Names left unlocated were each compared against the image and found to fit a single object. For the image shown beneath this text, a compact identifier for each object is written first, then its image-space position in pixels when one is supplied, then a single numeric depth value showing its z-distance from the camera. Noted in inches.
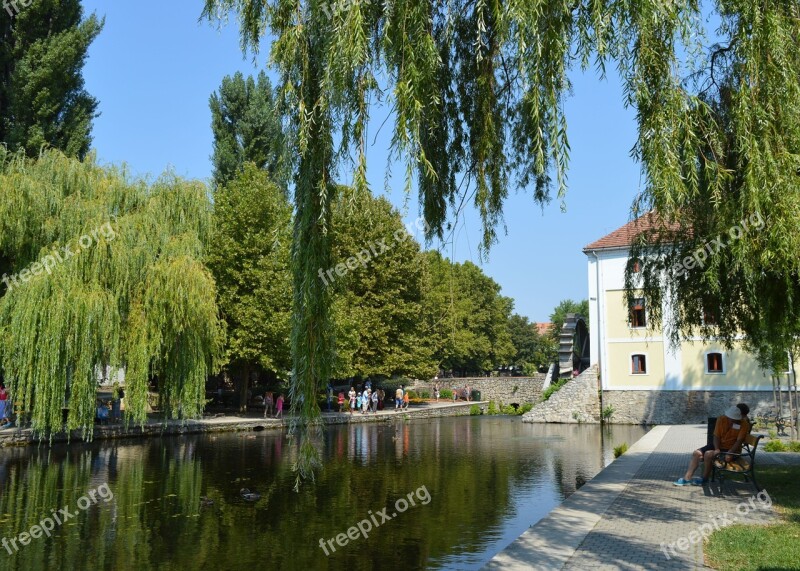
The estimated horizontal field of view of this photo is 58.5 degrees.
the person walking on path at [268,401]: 1323.8
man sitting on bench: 451.2
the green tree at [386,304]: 1502.2
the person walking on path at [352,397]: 1477.9
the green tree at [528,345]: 3257.9
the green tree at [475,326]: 2341.7
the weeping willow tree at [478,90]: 226.4
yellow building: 1257.4
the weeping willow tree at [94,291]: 741.9
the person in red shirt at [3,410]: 918.9
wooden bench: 440.1
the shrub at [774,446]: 697.6
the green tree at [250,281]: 1237.7
